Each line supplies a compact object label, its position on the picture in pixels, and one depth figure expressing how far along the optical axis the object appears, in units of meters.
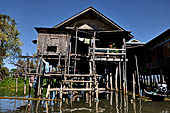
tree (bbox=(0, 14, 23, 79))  26.91
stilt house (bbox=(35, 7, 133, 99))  11.38
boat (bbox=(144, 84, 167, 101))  10.38
